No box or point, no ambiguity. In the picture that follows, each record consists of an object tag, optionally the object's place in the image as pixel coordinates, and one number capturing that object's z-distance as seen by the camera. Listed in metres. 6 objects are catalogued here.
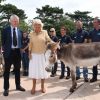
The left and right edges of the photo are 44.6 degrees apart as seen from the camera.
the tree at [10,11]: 19.57
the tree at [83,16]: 25.13
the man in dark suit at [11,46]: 3.43
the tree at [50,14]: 22.70
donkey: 3.63
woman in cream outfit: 3.39
